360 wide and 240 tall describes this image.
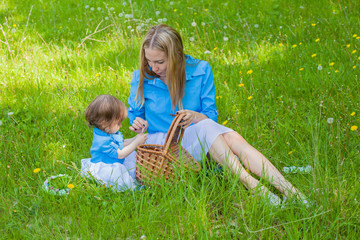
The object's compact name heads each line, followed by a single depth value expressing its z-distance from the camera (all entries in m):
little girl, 2.74
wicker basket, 2.51
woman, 2.57
